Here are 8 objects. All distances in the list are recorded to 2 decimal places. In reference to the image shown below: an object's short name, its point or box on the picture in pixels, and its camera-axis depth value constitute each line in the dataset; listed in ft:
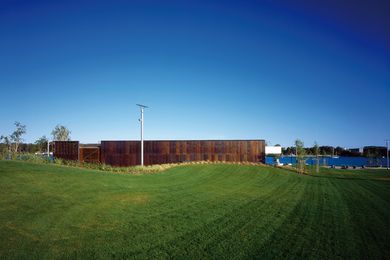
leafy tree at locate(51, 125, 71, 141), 240.12
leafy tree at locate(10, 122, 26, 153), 162.40
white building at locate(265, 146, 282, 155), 167.43
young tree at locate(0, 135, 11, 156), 154.28
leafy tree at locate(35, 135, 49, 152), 199.41
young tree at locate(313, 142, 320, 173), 143.76
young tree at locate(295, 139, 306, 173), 120.46
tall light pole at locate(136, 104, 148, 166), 102.06
